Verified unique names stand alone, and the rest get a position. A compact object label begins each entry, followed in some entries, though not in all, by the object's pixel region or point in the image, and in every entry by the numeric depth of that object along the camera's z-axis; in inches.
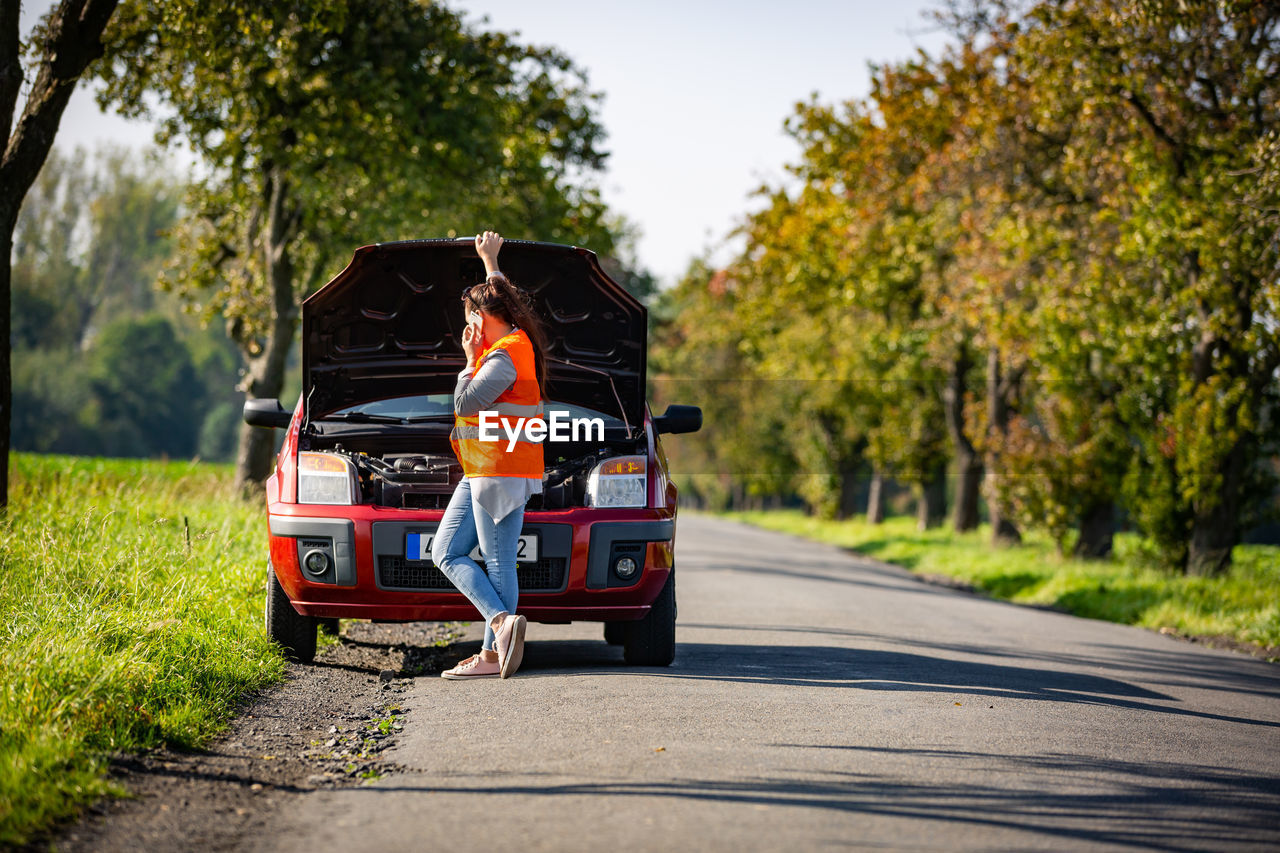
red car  534.6
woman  494.3
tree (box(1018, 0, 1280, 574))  1175.0
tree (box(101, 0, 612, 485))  1278.3
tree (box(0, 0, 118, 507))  783.7
